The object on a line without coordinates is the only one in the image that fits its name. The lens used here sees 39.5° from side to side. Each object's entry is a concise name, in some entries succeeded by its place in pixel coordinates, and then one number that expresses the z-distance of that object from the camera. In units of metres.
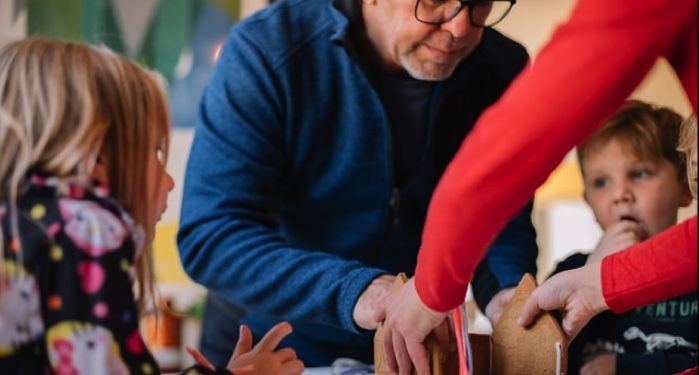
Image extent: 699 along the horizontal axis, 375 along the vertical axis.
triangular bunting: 3.27
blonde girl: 0.83
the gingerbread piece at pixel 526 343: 1.12
